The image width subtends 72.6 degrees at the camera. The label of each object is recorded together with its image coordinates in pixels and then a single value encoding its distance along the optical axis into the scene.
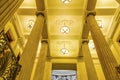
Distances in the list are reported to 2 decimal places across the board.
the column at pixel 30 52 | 2.83
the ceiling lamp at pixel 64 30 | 5.62
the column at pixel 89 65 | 4.14
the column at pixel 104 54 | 2.70
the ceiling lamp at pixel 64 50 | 6.34
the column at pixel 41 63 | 4.16
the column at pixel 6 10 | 1.89
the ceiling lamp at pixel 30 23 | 5.50
